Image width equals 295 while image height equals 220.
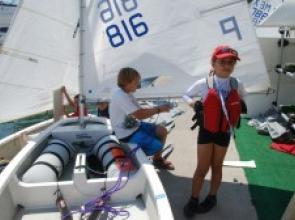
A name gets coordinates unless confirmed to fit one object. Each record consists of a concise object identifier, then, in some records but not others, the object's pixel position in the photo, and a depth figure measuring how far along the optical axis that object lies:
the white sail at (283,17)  4.00
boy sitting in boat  2.58
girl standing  2.27
